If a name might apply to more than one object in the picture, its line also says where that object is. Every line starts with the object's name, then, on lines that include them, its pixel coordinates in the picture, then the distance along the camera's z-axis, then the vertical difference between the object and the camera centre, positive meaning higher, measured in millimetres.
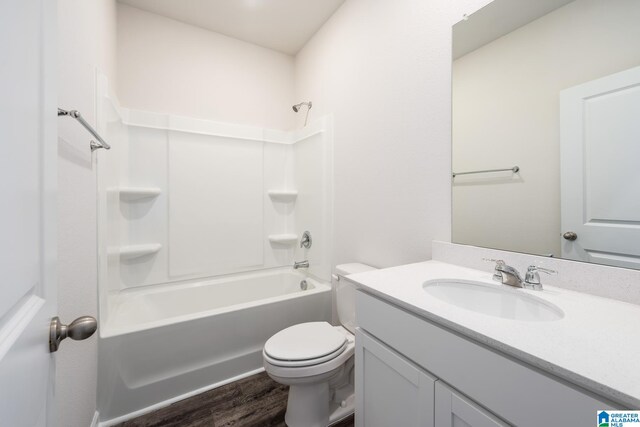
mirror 815 +320
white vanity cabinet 529 -441
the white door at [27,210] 330 +9
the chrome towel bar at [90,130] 889 +359
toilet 1235 -764
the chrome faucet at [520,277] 920 -237
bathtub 1408 -784
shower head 2434 +1052
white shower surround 1455 -475
